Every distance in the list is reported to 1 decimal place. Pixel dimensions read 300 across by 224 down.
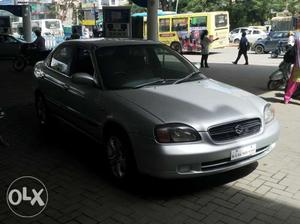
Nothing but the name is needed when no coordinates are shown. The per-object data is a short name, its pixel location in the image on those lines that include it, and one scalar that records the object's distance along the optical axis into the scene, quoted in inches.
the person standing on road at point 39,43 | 552.0
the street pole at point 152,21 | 385.5
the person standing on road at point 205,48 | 577.0
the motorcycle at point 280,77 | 332.2
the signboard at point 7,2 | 1568.7
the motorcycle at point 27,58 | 533.6
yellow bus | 863.4
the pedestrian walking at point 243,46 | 589.4
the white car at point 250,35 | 1076.7
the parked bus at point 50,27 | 1203.1
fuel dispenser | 381.2
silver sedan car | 131.2
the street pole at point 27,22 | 837.5
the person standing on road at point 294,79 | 264.0
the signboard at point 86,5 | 2150.3
